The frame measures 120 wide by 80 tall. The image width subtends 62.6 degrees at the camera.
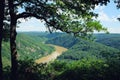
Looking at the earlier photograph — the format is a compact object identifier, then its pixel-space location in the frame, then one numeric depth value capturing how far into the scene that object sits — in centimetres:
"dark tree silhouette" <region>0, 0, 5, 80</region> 601
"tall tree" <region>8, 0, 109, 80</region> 658
